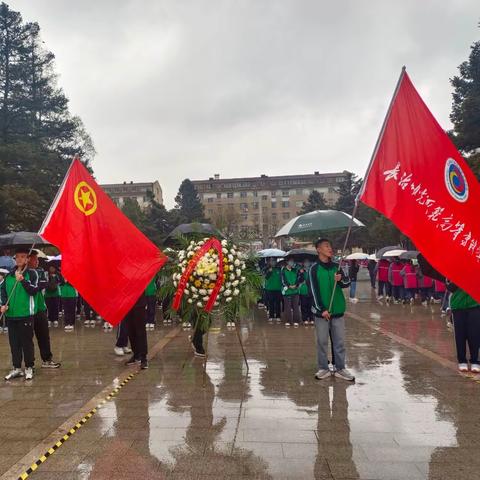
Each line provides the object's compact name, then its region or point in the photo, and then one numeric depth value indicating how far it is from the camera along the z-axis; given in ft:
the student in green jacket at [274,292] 46.98
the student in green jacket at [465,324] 23.22
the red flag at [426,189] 18.72
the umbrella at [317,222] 40.11
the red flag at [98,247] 22.29
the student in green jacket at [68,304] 42.47
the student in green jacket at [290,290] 43.11
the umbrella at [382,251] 69.21
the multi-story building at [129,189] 329.52
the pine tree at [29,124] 89.30
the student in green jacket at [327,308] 23.03
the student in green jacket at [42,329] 26.20
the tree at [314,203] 196.37
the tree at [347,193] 166.09
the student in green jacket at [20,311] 23.90
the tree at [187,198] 226.32
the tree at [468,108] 82.48
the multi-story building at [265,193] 331.77
